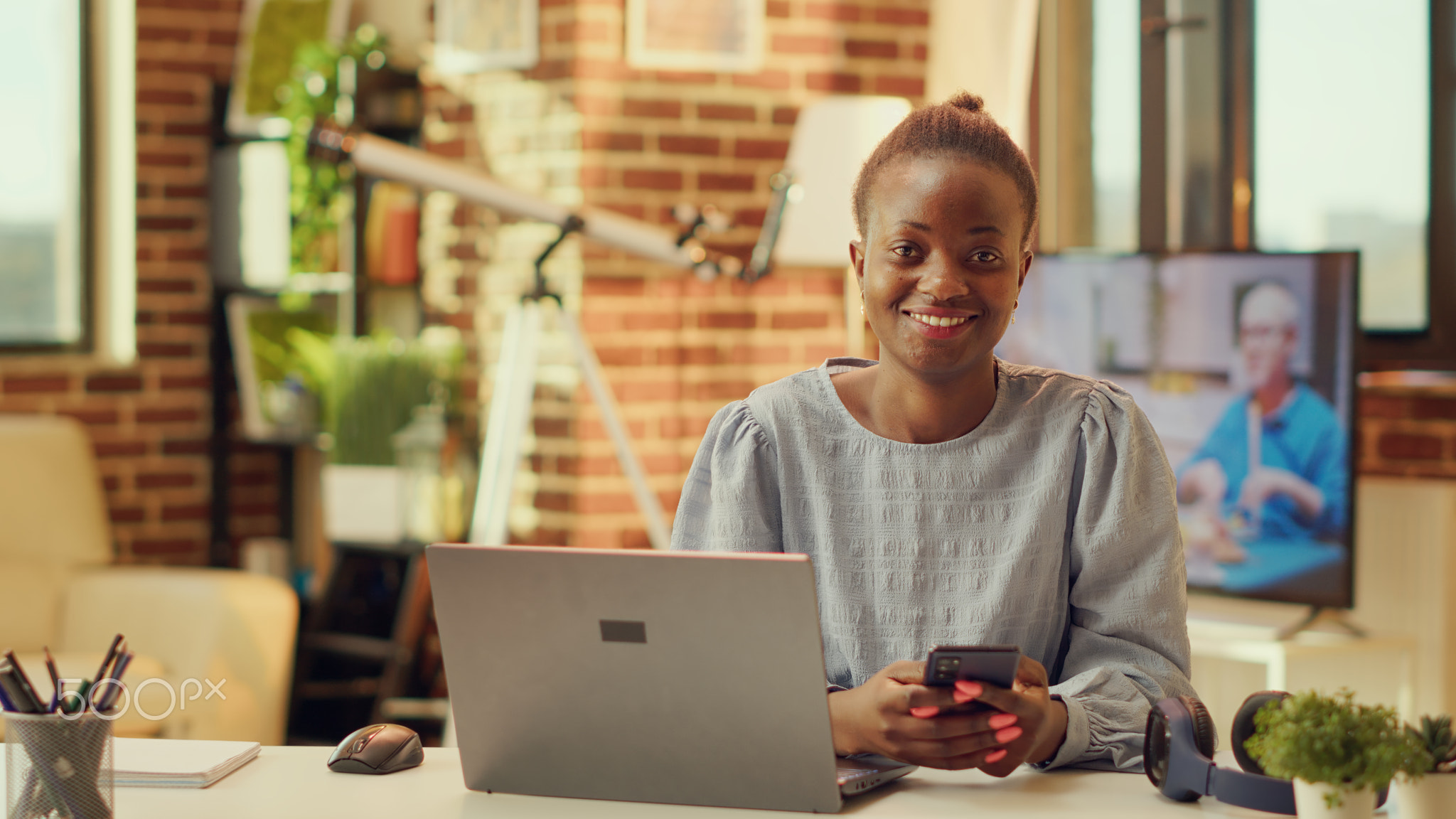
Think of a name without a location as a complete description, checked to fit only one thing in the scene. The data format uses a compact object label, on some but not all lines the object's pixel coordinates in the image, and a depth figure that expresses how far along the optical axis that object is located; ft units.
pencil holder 10.04
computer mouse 10.79
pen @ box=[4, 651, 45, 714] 10.10
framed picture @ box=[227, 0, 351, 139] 25.81
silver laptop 9.98
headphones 10.27
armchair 18.55
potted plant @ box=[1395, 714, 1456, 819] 9.86
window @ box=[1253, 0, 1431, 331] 18.22
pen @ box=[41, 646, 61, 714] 10.12
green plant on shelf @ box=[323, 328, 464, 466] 22.35
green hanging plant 23.96
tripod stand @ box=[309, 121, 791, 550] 18.42
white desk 10.30
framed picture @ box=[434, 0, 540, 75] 21.18
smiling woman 11.22
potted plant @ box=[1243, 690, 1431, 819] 9.77
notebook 10.69
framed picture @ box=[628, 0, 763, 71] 20.92
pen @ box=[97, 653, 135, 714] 10.12
